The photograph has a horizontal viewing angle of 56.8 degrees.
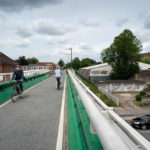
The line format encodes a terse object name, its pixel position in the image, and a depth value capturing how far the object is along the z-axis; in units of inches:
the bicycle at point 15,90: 295.7
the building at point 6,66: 1218.0
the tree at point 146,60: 3282.5
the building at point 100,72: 2228.7
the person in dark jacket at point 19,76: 318.1
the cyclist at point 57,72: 471.2
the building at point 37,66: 4071.1
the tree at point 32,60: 6700.8
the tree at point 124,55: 2273.6
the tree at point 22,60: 4153.1
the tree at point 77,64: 4503.0
